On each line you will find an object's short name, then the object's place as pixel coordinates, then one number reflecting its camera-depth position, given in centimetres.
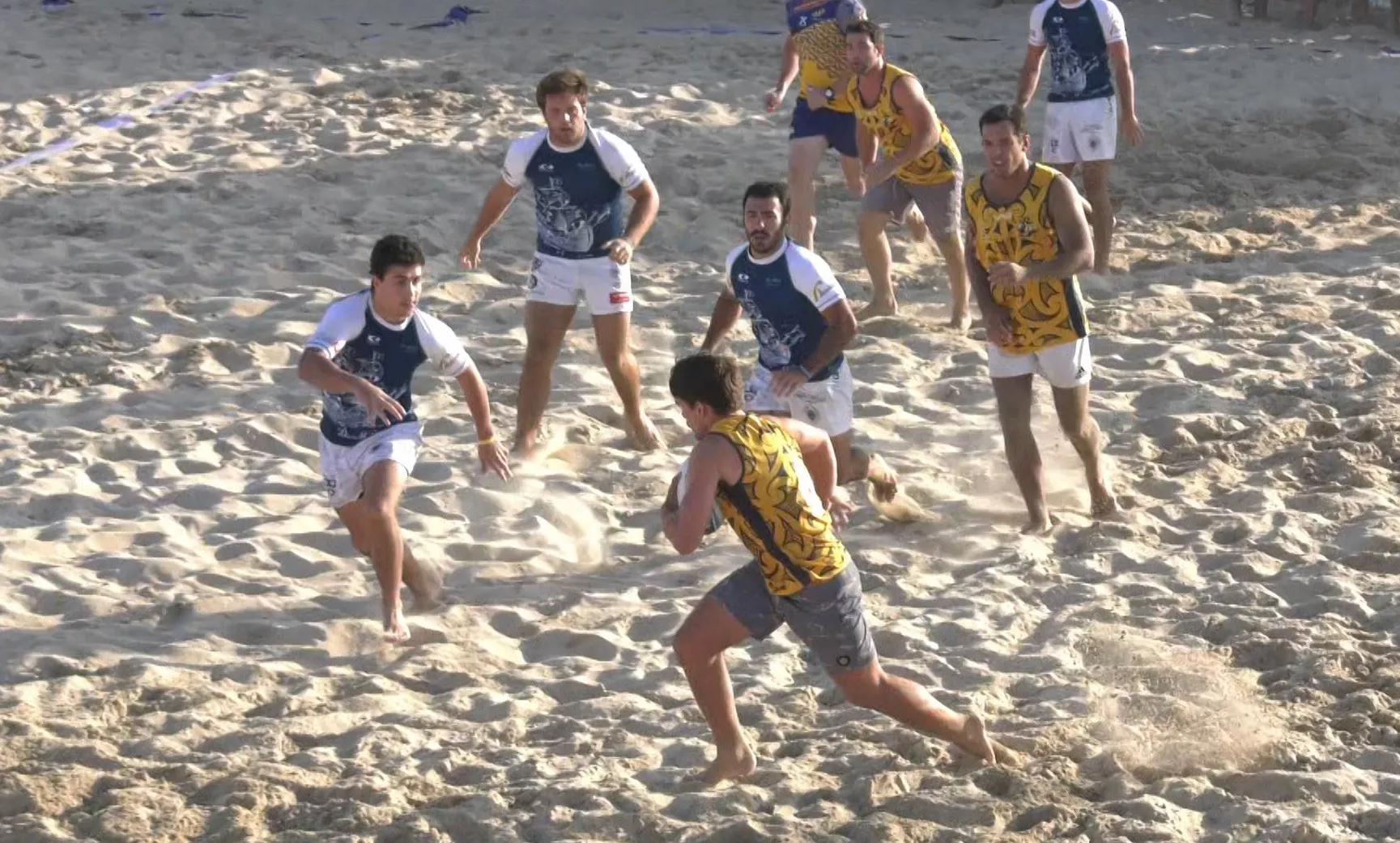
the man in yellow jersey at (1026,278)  1316
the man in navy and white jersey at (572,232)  1508
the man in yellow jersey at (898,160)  1719
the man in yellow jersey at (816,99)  1877
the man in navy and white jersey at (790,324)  1297
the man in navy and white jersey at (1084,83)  1908
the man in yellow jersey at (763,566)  976
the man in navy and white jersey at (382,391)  1215
